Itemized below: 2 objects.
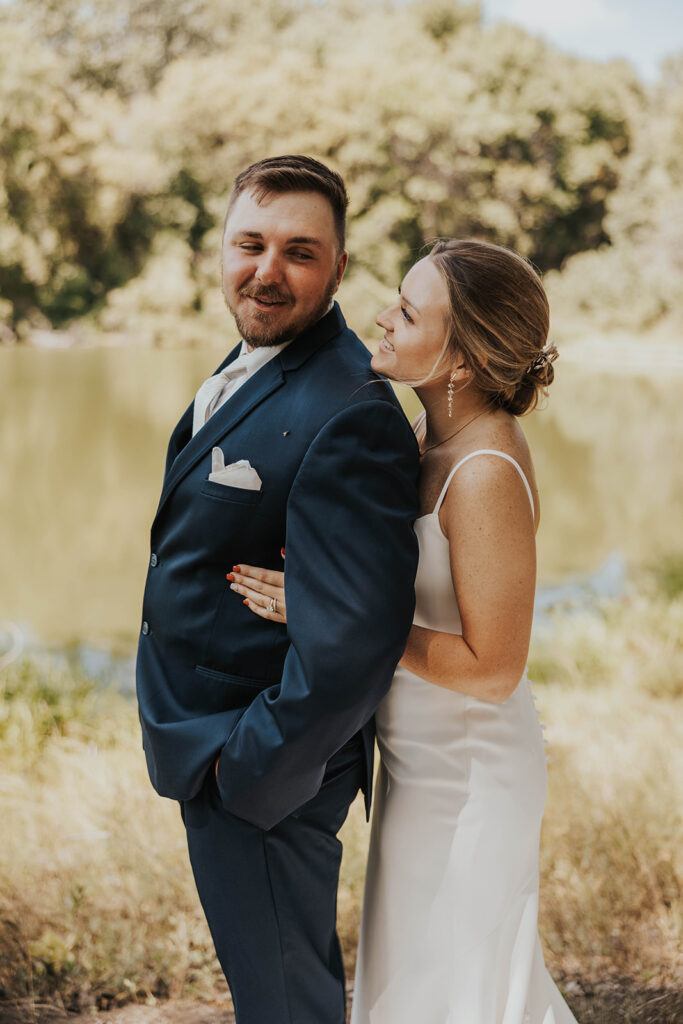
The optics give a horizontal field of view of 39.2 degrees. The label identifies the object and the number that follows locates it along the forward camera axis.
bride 1.77
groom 1.60
